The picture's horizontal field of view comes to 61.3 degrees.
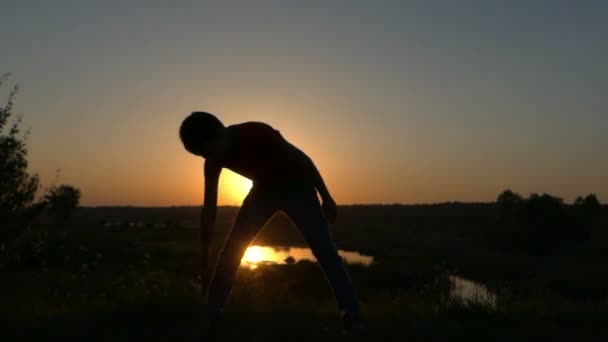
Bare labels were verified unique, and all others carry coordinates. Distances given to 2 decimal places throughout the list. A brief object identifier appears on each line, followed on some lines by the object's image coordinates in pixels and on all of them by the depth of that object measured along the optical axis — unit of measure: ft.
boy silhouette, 14.85
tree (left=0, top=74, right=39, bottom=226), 26.32
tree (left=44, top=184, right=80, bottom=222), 253.47
